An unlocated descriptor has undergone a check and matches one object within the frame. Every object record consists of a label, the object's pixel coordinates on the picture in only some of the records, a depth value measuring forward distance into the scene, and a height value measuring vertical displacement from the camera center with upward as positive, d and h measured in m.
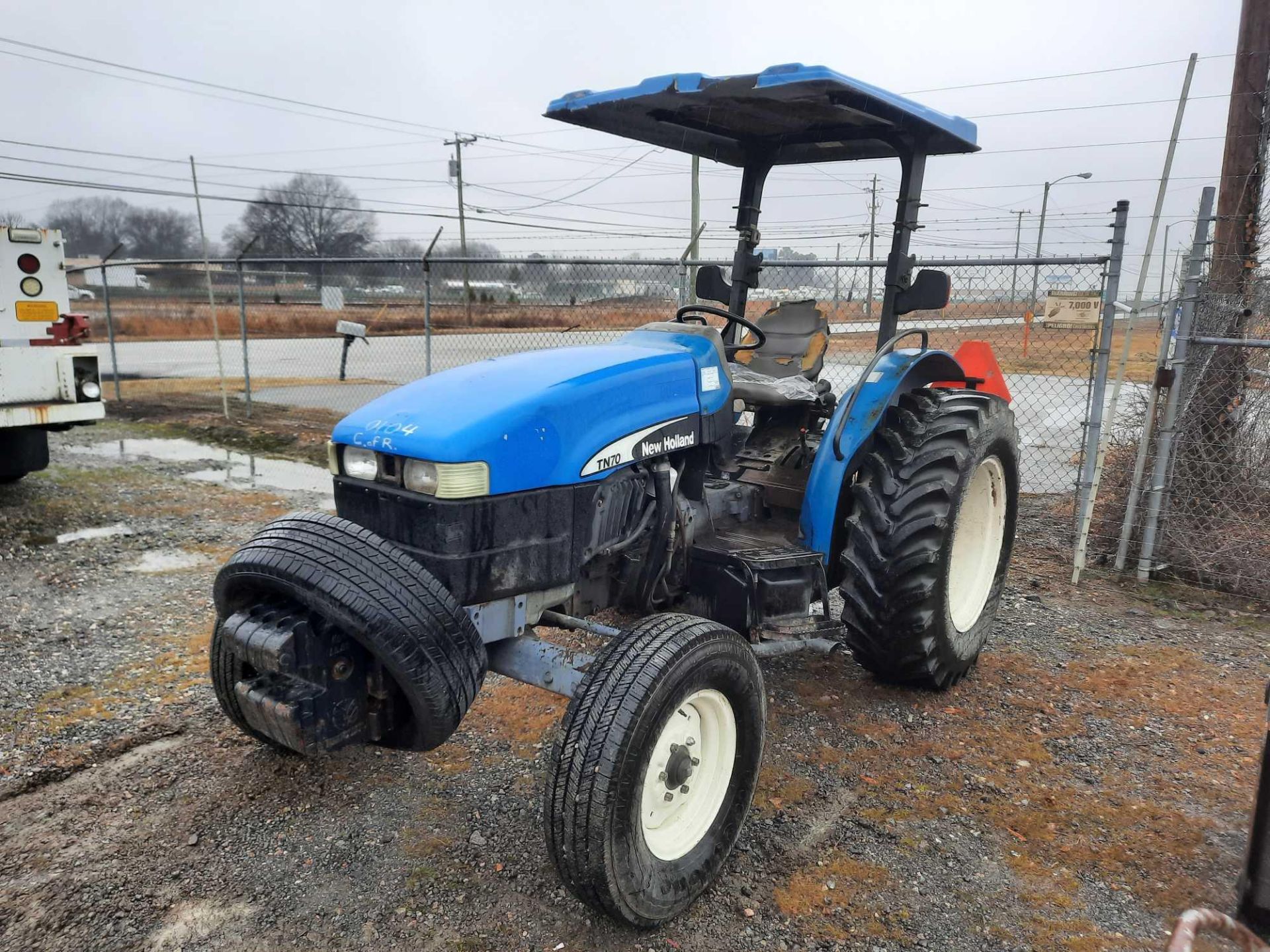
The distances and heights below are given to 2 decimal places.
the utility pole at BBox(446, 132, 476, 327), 30.78 +3.88
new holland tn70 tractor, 2.26 -0.84
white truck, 5.76 -0.59
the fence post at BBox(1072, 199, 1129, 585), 4.87 -0.52
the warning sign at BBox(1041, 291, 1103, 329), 5.50 -0.17
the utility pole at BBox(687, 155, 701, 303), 12.39 +1.11
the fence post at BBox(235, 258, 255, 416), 9.86 -0.82
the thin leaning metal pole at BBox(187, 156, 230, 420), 9.48 -0.40
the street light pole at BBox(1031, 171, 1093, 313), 6.89 +0.54
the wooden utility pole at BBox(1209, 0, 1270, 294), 5.20 +0.75
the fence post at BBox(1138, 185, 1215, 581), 4.69 -0.57
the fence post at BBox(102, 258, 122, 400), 10.81 -0.72
